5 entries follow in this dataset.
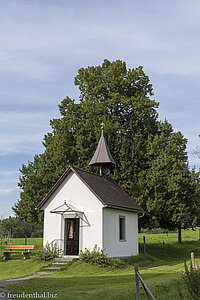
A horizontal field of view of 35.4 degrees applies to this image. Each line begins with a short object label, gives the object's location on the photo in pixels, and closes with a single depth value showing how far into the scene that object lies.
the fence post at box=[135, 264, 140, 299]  8.64
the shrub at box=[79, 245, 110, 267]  17.78
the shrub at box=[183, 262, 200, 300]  8.58
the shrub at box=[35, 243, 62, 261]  19.42
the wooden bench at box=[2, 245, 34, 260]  21.47
